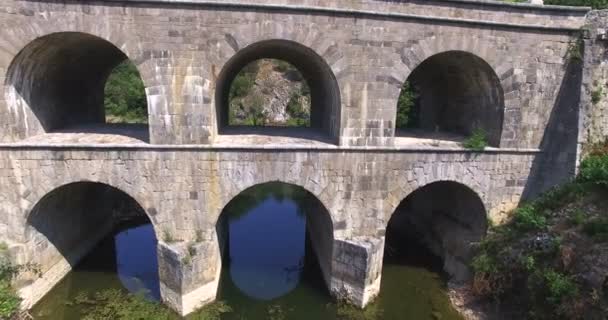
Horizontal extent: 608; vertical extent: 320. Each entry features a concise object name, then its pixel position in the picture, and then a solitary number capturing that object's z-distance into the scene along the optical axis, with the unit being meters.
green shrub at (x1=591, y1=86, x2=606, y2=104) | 9.88
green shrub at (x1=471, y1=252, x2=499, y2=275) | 9.30
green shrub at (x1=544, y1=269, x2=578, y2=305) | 7.73
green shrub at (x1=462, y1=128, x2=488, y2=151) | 9.68
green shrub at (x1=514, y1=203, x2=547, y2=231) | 9.28
